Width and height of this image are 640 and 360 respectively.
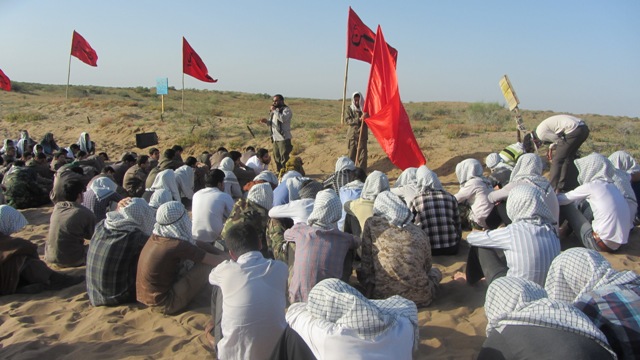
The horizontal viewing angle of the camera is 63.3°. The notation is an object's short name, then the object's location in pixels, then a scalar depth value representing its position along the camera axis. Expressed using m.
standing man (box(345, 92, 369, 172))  9.97
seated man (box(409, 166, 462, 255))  5.15
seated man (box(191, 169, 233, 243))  5.50
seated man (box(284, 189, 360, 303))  3.88
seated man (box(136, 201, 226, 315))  4.12
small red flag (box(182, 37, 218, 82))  16.05
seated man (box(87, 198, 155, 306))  4.41
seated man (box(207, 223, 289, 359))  3.05
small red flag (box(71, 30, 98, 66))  20.91
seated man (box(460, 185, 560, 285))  3.67
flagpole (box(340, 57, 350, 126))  12.30
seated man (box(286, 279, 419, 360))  2.15
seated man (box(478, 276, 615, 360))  2.15
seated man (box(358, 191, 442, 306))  4.04
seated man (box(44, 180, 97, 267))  5.50
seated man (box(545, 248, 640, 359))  2.40
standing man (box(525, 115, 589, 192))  7.22
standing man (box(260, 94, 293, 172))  10.30
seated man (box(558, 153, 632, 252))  4.95
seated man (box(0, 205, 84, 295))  4.82
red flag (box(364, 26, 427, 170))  8.16
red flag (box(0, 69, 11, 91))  17.40
